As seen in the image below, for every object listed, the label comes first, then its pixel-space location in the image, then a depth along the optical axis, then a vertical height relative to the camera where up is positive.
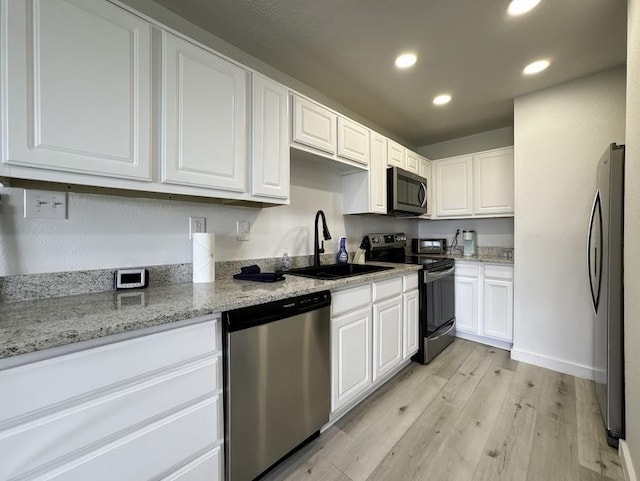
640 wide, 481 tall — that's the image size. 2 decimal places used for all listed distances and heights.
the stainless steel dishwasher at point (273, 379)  1.10 -0.67
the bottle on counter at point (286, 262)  2.06 -0.18
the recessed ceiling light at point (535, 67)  2.00 +1.34
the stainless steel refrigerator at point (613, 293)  1.45 -0.31
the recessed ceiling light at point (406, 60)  1.90 +1.33
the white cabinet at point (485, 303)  2.66 -0.68
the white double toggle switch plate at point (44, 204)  1.12 +0.15
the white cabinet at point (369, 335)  1.61 -0.69
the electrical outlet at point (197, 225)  1.59 +0.09
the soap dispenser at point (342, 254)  2.37 -0.14
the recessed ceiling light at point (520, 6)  1.45 +1.31
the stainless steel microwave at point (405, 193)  2.61 +0.49
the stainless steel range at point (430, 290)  2.43 -0.51
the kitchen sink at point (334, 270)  1.99 -0.25
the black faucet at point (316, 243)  2.01 -0.03
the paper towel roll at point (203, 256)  1.47 -0.10
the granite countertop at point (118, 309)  0.72 -0.26
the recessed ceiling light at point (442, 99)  2.48 +1.35
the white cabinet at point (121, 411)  0.69 -0.53
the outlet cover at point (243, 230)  1.81 +0.07
